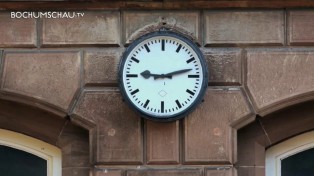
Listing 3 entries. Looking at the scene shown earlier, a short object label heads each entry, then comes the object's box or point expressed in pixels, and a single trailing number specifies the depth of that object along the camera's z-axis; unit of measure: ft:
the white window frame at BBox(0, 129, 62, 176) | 42.44
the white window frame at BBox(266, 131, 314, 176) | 42.15
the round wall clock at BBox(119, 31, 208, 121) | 39.67
